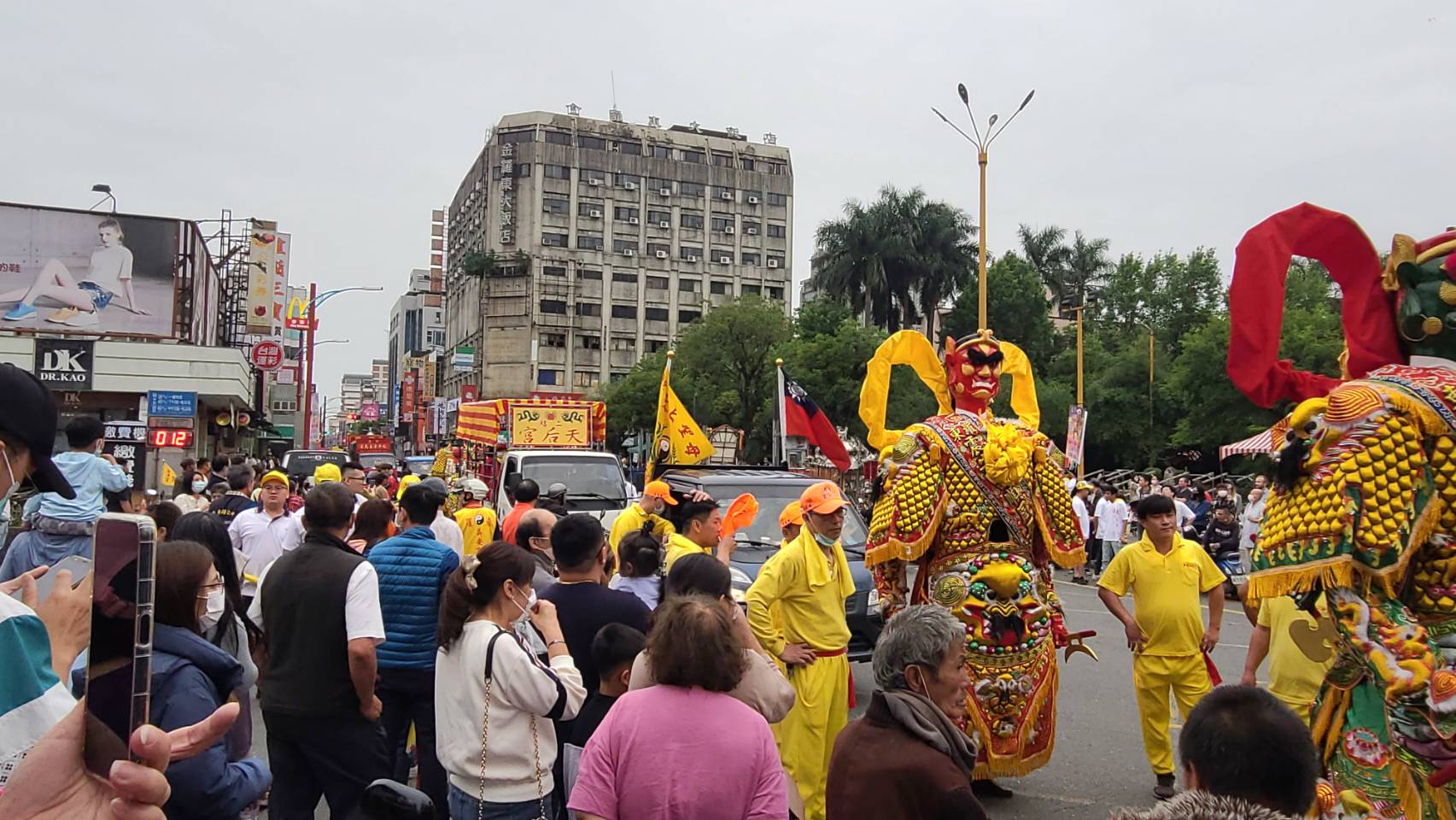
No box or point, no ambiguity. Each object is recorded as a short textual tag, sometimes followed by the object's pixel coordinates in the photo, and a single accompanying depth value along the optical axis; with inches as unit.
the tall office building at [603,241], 2854.3
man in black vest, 176.6
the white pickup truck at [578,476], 581.9
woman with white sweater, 147.3
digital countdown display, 589.6
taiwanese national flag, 358.3
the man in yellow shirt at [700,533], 257.3
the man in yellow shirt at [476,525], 357.7
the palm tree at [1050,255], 2247.8
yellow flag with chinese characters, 527.2
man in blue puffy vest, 204.1
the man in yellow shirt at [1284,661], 204.7
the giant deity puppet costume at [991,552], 234.5
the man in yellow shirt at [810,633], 213.2
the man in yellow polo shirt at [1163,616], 249.6
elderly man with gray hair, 107.3
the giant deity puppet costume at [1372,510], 123.3
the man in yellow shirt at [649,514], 292.5
